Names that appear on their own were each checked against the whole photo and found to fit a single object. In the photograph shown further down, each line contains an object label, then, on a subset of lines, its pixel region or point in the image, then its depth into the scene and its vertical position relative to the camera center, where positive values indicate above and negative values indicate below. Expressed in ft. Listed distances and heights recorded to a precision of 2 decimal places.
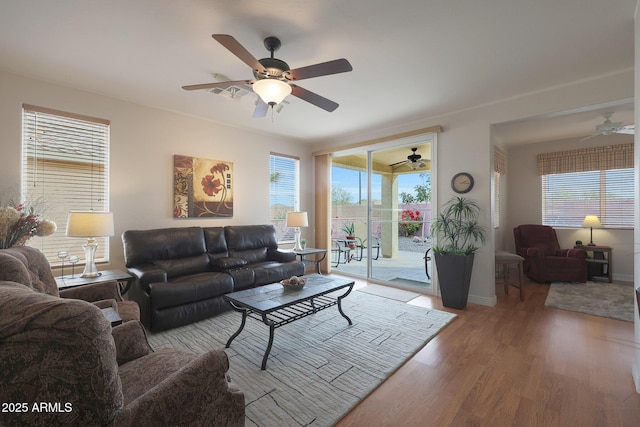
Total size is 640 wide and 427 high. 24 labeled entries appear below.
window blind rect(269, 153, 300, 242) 16.61 +1.44
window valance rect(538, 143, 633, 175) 15.33 +3.27
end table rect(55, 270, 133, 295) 8.26 -2.14
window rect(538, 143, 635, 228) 15.49 +1.73
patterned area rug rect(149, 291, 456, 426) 5.77 -3.98
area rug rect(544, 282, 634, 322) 10.93 -3.81
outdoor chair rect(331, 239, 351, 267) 17.62 -2.47
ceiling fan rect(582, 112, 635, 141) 11.53 +3.73
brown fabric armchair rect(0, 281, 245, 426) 2.37 -1.39
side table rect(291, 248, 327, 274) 14.95 -2.18
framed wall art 12.69 +1.24
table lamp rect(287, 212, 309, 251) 15.29 -0.33
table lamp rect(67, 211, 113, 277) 8.64 -0.49
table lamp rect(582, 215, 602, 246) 15.74 -0.45
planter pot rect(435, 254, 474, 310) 11.23 -2.70
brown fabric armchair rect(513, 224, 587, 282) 14.71 -2.39
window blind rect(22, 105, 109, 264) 9.42 +1.59
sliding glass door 14.12 +0.03
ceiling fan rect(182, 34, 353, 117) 6.18 +3.34
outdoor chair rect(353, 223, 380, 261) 16.15 -1.79
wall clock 12.01 +1.40
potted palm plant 11.27 -1.41
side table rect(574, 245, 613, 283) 15.03 -2.68
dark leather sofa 9.27 -2.32
